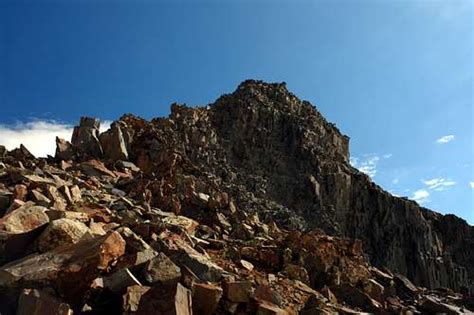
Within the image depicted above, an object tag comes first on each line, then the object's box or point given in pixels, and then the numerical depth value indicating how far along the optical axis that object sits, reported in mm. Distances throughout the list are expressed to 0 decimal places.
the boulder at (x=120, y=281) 8906
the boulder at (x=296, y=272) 17109
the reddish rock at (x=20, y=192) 14448
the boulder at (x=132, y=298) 8297
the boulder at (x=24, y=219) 10961
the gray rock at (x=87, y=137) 31312
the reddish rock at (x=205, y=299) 9258
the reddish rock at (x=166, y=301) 7957
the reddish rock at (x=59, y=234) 10195
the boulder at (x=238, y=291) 10008
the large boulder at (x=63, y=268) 8664
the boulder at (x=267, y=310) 9945
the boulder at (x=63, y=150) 28859
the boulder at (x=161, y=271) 9371
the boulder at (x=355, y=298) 16078
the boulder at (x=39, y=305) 7698
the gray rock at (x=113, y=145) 32094
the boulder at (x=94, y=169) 26375
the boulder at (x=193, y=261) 11617
